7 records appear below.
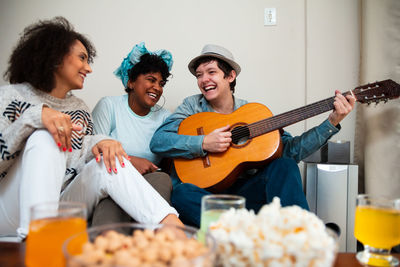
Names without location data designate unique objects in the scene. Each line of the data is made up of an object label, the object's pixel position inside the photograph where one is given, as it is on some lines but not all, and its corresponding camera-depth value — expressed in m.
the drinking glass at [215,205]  0.60
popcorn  0.45
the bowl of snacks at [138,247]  0.40
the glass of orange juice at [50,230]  0.53
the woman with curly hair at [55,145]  0.94
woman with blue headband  1.78
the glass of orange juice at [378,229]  0.67
